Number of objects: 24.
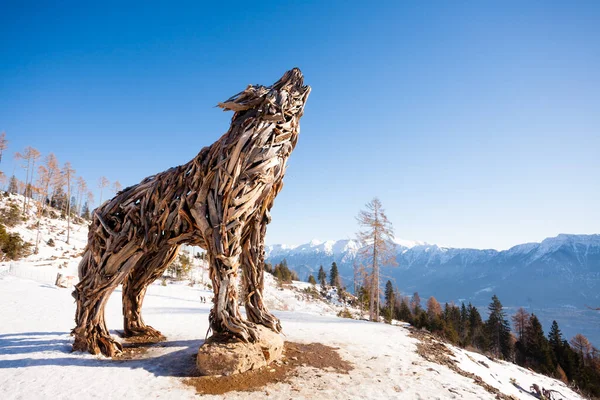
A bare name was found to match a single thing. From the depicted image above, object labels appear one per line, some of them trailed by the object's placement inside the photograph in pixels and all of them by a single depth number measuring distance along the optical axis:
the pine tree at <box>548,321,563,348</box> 36.38
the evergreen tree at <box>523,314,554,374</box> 33.26
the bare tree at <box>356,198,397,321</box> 21.34
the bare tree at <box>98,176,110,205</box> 52.99
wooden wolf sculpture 6.04
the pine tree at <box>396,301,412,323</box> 51.88
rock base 5.37
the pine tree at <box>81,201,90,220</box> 72.69
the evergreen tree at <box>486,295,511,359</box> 40.41
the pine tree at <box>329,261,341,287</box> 66.56
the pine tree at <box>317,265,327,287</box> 67.50
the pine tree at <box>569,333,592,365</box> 36.45
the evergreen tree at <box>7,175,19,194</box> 69.69
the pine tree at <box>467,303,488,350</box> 40.44
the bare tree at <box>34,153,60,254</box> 41.78
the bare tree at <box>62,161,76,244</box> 39.72
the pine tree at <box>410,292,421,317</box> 70.56
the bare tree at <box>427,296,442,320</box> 55.97
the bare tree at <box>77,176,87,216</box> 54.47
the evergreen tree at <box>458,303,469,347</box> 42.78
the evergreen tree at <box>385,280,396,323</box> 48.97
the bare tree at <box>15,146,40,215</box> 41.88
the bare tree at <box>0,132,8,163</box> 40.93
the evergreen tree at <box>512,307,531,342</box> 40.91
